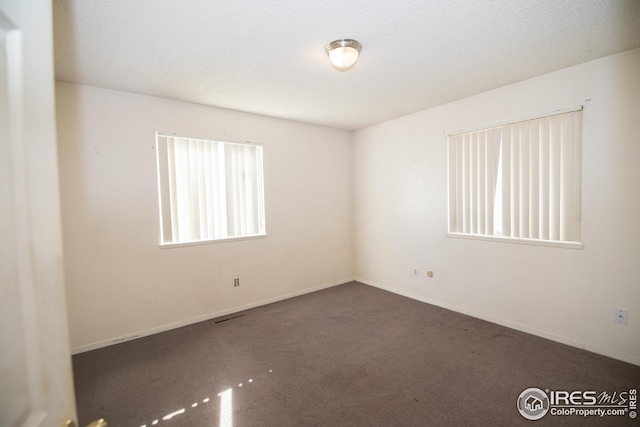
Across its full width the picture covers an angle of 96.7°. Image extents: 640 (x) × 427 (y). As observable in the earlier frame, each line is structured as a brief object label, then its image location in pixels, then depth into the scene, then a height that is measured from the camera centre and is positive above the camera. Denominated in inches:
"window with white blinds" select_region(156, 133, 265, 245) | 126.4 +8.9
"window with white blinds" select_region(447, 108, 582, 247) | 104.4 +7.5
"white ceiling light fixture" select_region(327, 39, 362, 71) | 81.4 +44.3
